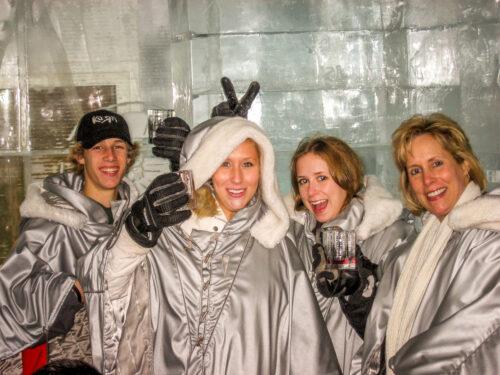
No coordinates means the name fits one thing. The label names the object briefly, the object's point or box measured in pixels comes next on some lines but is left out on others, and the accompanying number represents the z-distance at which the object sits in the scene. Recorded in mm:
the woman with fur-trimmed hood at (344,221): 2182
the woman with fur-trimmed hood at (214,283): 1903
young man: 2197
